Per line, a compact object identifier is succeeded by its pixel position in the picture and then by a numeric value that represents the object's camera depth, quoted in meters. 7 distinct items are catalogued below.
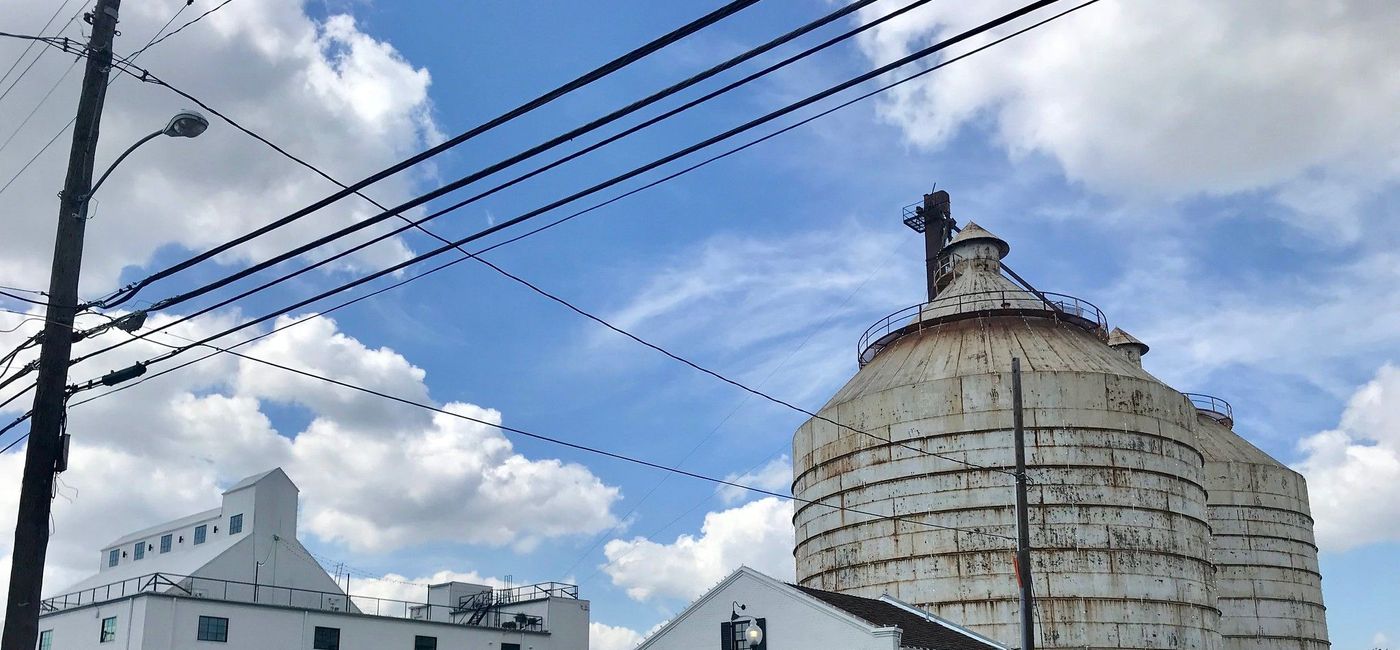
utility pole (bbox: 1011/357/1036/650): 23.50
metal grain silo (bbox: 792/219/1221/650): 37.59
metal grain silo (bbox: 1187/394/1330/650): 51.38
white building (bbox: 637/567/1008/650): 30.00
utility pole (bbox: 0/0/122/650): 14.88
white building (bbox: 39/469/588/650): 41.53
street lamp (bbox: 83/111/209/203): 15.15
